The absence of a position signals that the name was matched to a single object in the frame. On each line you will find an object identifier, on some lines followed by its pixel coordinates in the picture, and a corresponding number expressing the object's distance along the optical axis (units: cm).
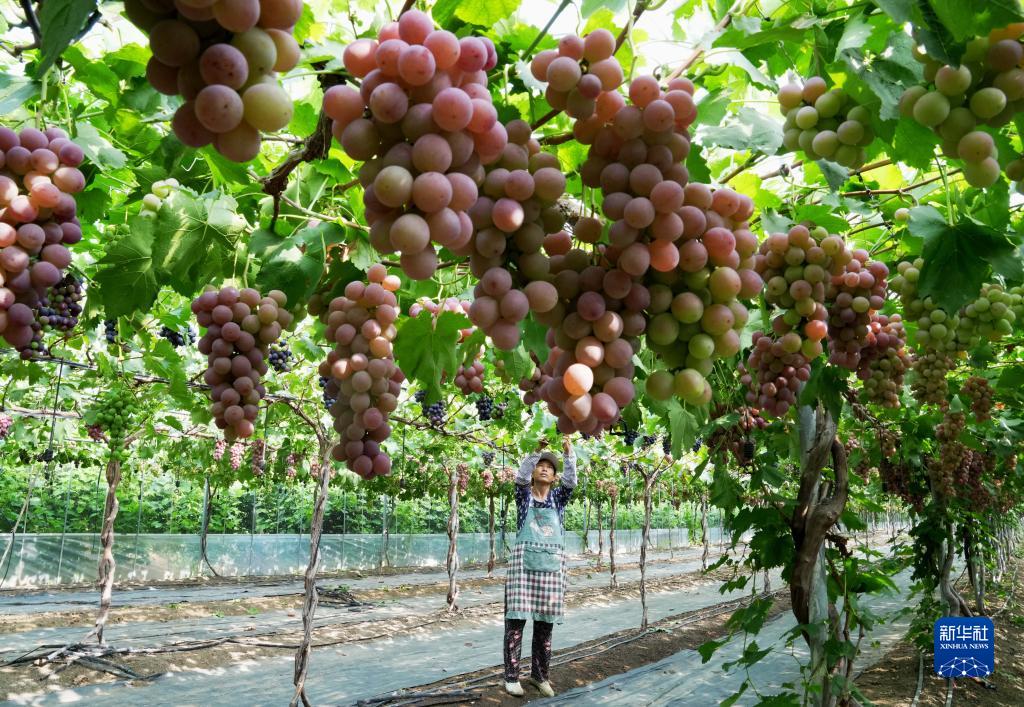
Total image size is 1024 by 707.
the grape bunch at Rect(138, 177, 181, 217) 217
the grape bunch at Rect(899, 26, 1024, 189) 110
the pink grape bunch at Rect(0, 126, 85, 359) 142
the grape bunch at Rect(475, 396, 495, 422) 809
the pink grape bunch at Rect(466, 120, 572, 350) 94
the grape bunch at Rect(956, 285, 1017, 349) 260
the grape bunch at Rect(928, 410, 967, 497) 540
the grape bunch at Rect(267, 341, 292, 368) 505
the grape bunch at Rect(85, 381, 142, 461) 726
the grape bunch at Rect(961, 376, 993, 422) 470
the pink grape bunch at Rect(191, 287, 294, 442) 203
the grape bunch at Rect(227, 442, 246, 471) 1411
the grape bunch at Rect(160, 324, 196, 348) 592
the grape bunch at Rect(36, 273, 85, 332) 258
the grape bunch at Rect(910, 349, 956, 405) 339
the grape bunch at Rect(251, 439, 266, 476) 1298
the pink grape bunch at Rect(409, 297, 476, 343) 201
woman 675
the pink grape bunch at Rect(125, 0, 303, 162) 64
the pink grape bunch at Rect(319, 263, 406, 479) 184
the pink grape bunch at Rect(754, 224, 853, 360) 199
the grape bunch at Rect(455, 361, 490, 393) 293
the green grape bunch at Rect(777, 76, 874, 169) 140
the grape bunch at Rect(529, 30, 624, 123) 100
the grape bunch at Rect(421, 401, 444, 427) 683
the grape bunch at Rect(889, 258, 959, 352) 264
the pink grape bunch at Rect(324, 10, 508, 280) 79
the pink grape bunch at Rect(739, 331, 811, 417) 241
